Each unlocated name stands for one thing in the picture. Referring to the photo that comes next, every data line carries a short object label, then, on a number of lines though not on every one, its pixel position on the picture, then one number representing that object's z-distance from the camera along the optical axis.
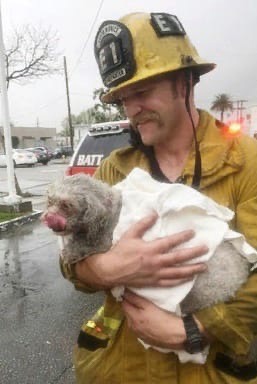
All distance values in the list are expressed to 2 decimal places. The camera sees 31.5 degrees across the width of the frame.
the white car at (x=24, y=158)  36.00
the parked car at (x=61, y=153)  52.58
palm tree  42.94
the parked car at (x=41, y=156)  40.38
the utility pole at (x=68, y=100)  40.56
